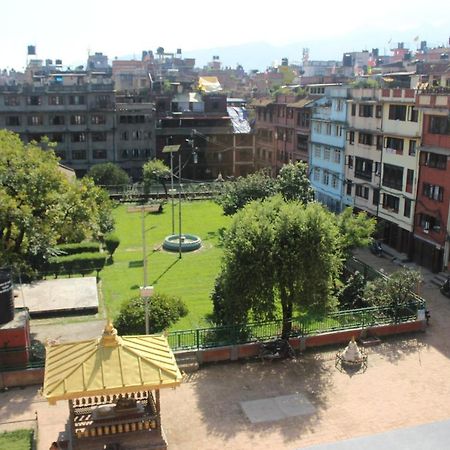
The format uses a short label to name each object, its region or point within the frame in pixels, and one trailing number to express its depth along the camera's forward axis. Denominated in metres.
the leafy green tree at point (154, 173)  59.91
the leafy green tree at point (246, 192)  47.05
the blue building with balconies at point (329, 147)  50.78
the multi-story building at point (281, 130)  60.88
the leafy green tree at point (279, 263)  25.02
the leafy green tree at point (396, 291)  29.45
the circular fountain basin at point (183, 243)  43.47
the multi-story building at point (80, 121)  70.44
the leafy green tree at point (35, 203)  25.92
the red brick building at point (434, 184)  37.16
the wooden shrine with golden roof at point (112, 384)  15.25
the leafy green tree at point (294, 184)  47.72
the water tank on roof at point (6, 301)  24.03
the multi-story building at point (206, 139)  75.94
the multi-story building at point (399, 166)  40.62
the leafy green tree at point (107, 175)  63.53
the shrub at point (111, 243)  42.06
